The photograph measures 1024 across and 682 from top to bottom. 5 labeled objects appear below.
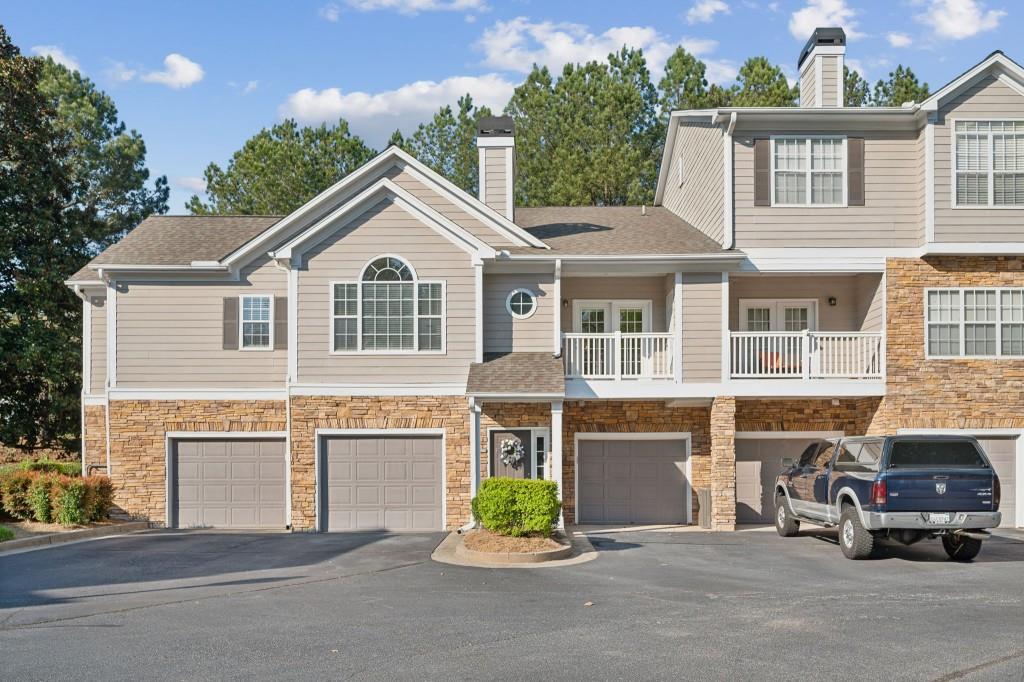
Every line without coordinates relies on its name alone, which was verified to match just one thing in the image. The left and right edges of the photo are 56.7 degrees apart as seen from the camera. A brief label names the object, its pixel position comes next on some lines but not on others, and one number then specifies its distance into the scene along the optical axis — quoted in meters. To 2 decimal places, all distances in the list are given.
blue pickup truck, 13.95
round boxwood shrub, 15.48
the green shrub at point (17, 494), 18.22
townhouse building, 19.06
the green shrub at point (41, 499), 18.03
